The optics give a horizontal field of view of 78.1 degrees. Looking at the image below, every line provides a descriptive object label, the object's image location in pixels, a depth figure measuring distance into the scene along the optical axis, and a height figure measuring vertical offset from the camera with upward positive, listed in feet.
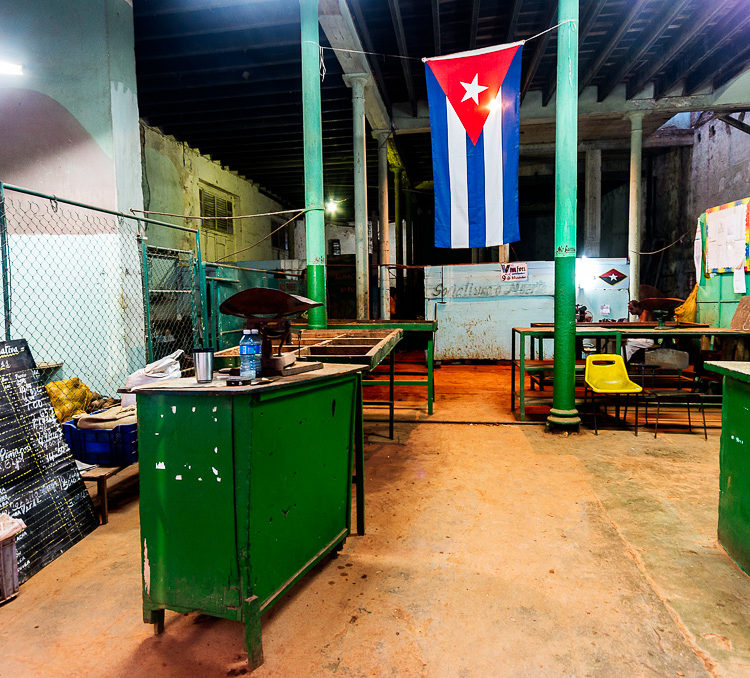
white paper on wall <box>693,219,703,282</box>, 28.19 +3.42
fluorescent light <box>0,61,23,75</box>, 17.98 +9.72
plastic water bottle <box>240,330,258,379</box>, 7.79 -0.79
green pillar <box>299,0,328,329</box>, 20.05 +7.22
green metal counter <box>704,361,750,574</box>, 8.62 -3.08
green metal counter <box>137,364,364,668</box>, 6.75 -2.82
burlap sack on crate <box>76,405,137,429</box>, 13.05 -3.01
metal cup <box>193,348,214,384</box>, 7.57 -0.88
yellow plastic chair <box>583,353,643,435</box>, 18.10 -2.72
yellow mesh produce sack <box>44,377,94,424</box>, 15.75 -2.91
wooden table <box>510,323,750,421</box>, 19.65 -1.15
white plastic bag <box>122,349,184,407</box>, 13.34 -1.72
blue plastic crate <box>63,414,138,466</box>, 12.90 -3.65
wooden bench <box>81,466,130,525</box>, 11.36 -4.20
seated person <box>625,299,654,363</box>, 22.91 -2.17
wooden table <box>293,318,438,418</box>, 20.65 -0.81
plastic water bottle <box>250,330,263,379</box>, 7.97 -0.66
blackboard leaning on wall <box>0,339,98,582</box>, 9.50 -3.46
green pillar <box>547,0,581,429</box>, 17.74 +3.43
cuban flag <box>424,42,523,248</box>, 17.52 +6.53
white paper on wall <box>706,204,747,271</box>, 24.29 +3.79
